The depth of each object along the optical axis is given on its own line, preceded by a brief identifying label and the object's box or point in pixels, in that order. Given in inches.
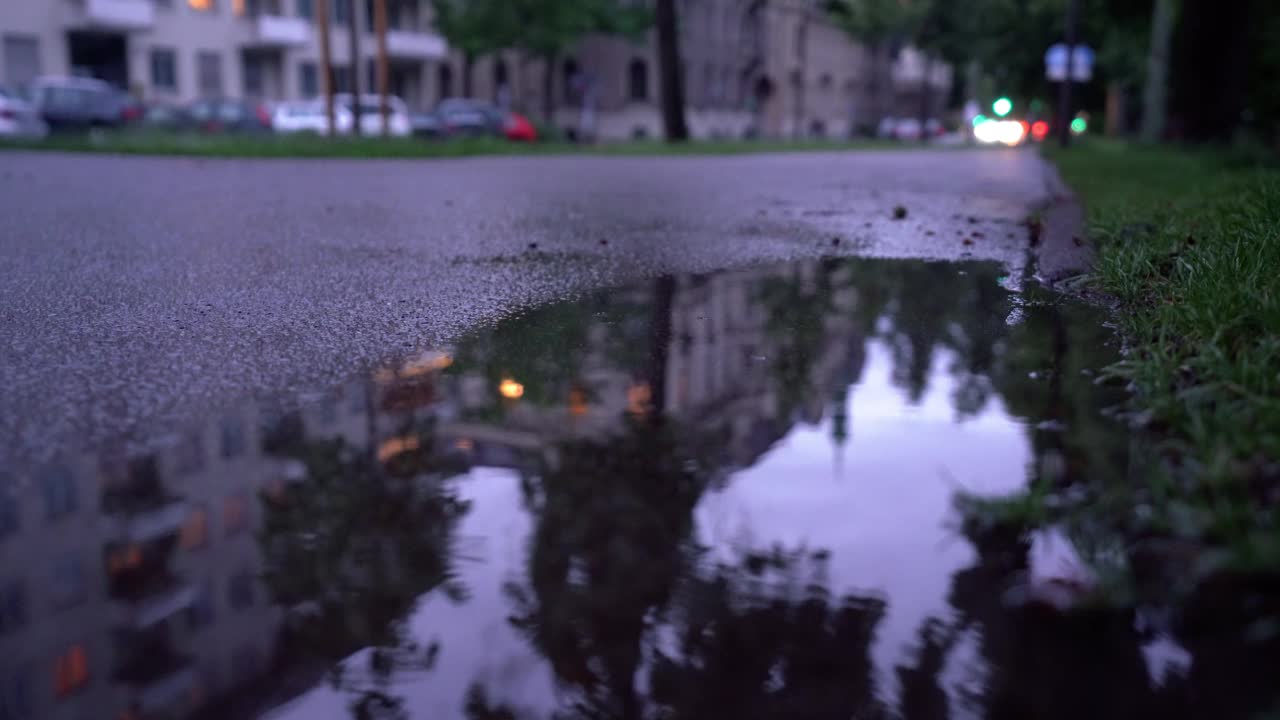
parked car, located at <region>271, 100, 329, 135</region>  1476.4
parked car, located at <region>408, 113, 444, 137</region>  1520.7
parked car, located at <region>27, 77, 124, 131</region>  1109.7
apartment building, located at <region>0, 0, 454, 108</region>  1699.1
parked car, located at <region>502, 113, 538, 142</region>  1414.9
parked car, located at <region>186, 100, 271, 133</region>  1334.9
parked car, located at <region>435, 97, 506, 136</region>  1492.4
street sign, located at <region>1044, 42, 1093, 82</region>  1348.4
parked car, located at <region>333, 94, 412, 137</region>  1504.7
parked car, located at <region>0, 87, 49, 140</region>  1053.8
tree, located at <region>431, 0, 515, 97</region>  1803.6
